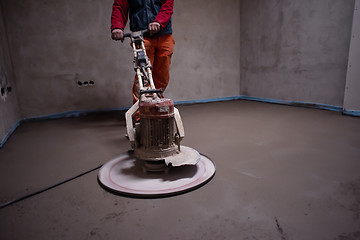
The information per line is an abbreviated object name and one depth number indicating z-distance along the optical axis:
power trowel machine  1.29
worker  2.10
